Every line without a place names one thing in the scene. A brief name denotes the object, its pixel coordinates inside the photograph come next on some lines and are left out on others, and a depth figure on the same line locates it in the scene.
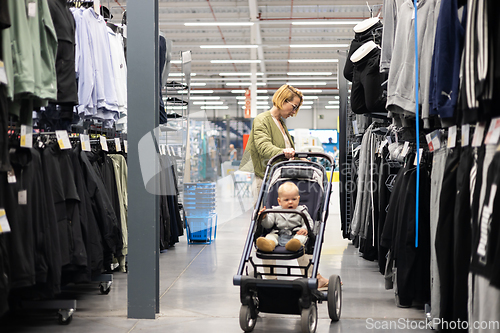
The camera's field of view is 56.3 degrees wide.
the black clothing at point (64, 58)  3.02
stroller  2.83
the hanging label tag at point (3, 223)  2.37
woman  3.95
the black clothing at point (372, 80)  3.77
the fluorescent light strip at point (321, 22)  11.49
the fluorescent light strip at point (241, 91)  23.56
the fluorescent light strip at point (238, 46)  13.54
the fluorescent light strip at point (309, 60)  16.11
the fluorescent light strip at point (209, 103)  26.92
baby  3.11
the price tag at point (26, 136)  2.75
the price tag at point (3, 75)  2.30
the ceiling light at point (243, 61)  15.81
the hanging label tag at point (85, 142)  3.55
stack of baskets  6.47
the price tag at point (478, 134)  2.11
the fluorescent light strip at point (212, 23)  11.65
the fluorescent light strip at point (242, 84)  22.28
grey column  3.24
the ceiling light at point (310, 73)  18.55
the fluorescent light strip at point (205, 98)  25.00
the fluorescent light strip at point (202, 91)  23.25
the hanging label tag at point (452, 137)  2.50
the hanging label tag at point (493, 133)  1.92
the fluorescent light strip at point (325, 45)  13.78
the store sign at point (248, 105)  17.99
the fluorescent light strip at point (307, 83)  21.38
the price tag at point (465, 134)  2.30
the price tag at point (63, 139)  3.15
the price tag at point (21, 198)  2.76
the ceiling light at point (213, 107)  28.09
